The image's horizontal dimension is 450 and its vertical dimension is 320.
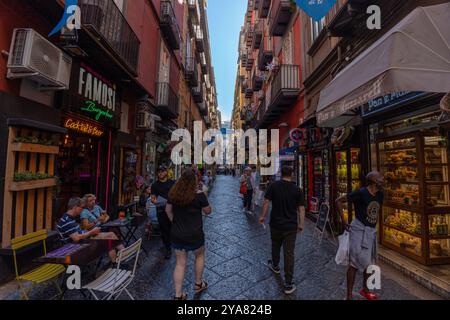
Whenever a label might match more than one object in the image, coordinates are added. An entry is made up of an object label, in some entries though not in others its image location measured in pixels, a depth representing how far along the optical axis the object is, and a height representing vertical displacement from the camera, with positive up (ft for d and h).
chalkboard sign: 19.50 -3.86
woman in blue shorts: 10.24 -2.20
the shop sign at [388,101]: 14.75 +4.88
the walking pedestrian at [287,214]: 11.85 -2.25
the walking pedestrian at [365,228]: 10.28 -2.49
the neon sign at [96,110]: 20.47 +5.30
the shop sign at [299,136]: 32.99 +4.82
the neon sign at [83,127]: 19.35 +3.64
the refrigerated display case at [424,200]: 14.35 -1.74
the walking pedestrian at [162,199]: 16.72 -2.20
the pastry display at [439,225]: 14.55 -3.22
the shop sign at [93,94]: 19.38 +6.76
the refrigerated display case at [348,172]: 21.25 -0.08
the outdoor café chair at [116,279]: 9.09 -4.52
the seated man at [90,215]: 13.74 -2.96
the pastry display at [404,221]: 15.08 -3.32
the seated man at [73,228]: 11.79 -3.05
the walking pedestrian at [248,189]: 34.06 -2.73
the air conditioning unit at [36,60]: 13.11 +6.27
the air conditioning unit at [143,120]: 31.88 +6.49
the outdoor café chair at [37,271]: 9.60 -4.47
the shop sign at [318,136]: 25.75 +4.02
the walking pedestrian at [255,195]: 36.45 -4.00
